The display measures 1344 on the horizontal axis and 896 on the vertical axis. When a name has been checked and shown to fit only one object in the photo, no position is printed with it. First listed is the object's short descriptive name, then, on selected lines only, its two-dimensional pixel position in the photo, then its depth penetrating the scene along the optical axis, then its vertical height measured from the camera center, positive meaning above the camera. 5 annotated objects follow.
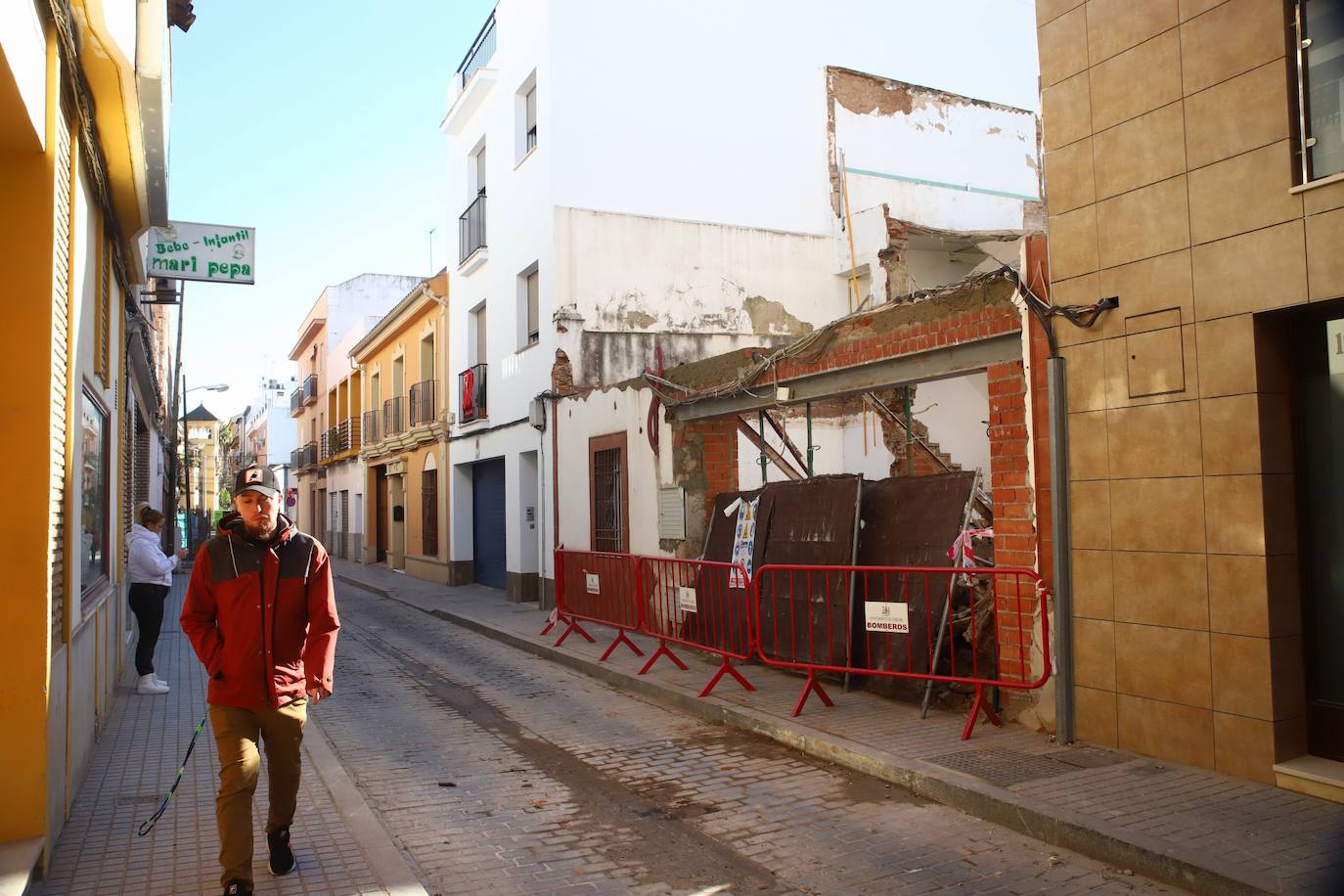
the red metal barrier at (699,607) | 8.06 -0.97
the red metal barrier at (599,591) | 9.88 -0.98
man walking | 3.93 -0.58
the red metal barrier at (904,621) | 6.39 -0.95
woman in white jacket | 8.62 -0.73
